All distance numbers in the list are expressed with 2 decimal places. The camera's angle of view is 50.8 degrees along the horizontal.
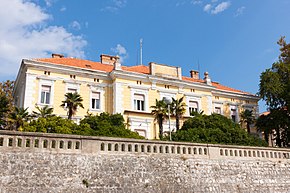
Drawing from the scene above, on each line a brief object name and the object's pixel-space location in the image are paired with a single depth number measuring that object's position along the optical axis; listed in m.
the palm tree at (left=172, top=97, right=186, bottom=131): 28.41
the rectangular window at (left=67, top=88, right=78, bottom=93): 27.84
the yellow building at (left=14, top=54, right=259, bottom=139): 26.83
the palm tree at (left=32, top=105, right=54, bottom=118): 23.48
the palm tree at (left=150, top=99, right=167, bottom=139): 27.91
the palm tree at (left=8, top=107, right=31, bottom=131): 21.16
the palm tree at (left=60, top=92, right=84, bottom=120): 25.29
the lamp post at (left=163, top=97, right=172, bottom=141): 29.36
